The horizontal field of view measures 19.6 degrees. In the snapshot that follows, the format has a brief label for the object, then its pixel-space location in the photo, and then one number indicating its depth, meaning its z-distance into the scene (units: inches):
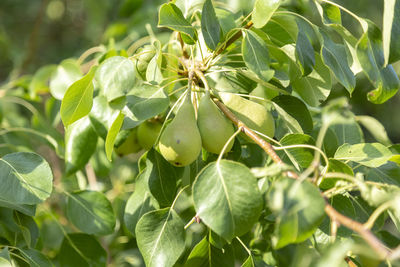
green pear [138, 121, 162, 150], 44.8
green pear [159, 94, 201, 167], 40.4
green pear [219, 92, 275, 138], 41.5
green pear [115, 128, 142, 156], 46.4
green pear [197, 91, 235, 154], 40.9
